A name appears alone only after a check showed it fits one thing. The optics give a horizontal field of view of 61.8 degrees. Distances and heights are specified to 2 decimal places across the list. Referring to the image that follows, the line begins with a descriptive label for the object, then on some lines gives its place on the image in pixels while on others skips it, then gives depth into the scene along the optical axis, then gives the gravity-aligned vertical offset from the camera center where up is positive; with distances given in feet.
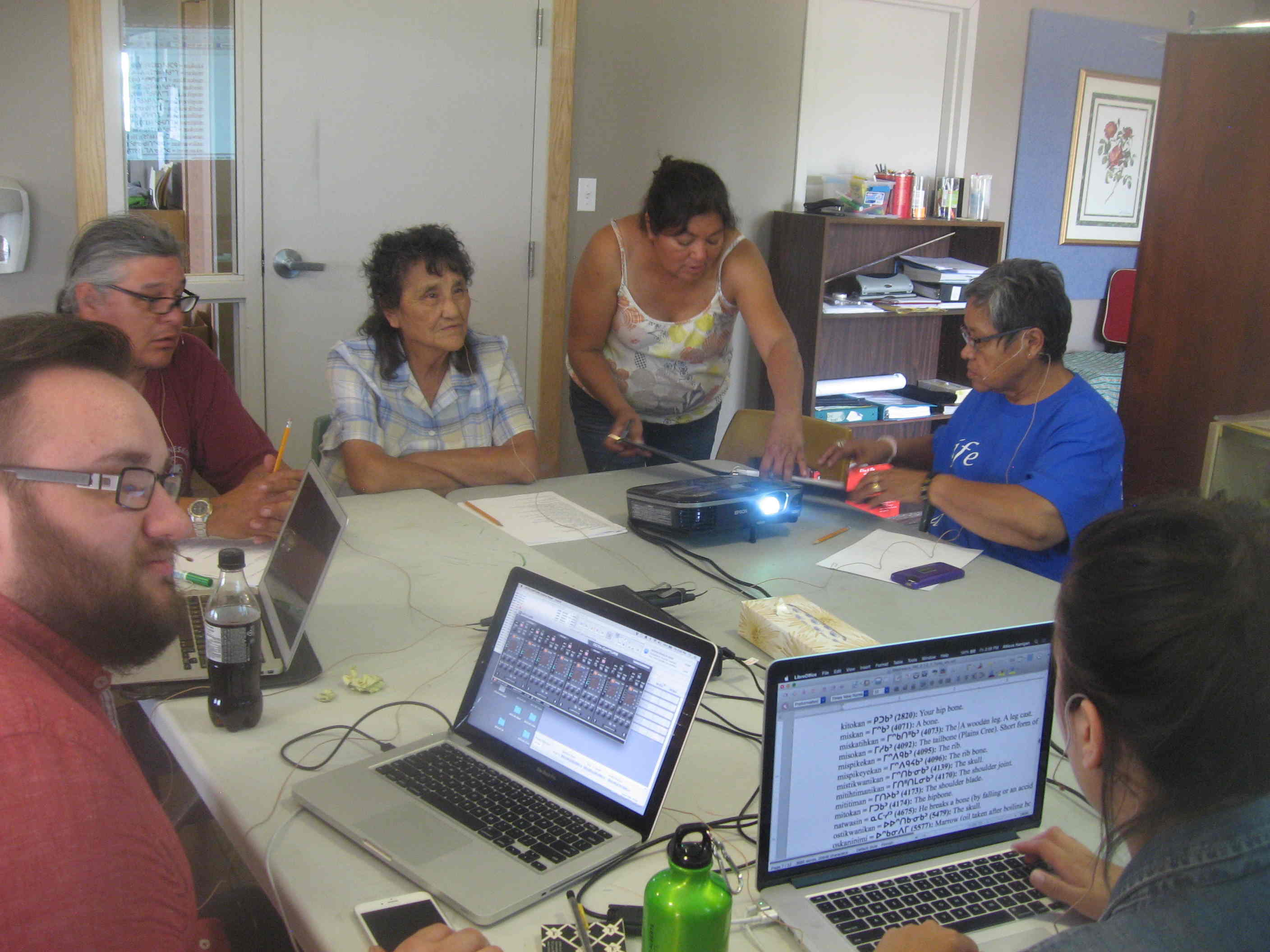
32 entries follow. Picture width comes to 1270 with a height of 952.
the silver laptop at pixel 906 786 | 3.48 -1.82
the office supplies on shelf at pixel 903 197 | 14.96 +0.76
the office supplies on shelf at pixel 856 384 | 15.17 -1.92
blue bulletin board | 16.44 +2.34
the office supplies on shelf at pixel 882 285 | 14.58 -0.47
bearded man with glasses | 2.62 -1.31
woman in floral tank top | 9.21 -0.70
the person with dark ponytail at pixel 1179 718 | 2.76 -1.19
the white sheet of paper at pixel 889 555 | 7.02 -2.03
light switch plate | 13.12 +0.48
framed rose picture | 17.20 +1.66
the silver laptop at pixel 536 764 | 3.73 -2.03
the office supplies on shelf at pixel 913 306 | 14.62 -0.73
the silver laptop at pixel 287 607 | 5.02 -1.92
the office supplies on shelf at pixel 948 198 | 15.47 +0.79
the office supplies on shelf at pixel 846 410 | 14.64 -2.19
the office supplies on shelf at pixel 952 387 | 15.47 -1.92
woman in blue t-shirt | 7.21 -1.30
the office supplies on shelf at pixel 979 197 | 15.58 +0.84
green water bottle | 2.93 -1.81
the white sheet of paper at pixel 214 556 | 6.21 -2.03
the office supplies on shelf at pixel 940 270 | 15.01 -0.23
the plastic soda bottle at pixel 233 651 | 4.53 -1.82
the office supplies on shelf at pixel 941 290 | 15.08 -0.51
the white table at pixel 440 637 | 3.72 -2.14
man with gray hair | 6.79 -1.14
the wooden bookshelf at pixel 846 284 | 13.94 -0.62
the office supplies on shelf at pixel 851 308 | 14.12 -0.78
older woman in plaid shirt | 8.16 -1.27
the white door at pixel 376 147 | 11.21 +0.85
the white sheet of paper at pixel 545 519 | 7.36 -2.02
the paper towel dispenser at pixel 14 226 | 9.76 -0.19
